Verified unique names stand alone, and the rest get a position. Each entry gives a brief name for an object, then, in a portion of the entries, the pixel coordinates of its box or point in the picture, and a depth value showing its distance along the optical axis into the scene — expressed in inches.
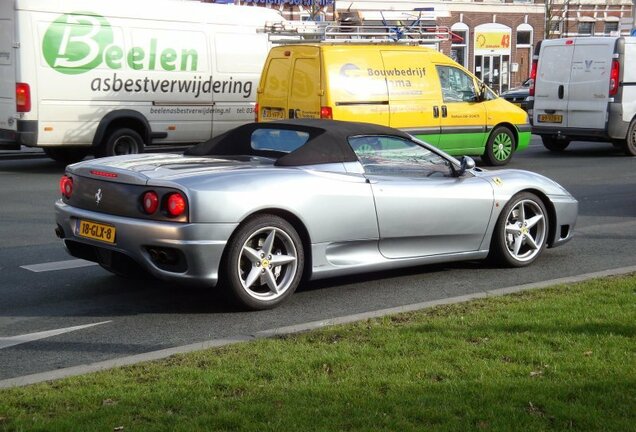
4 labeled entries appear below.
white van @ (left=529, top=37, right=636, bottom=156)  775.7
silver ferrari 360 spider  277.1
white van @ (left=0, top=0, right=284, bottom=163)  631.8
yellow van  594.9
